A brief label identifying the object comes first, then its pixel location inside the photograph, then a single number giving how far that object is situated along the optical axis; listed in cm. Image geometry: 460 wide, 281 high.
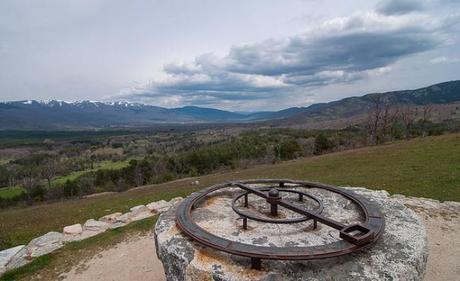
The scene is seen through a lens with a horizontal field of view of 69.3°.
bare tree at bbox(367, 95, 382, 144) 4409
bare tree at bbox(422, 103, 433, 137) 5493
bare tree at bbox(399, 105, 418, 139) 5253
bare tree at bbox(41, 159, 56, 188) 7444
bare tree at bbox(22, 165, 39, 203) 5341
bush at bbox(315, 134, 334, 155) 4956
